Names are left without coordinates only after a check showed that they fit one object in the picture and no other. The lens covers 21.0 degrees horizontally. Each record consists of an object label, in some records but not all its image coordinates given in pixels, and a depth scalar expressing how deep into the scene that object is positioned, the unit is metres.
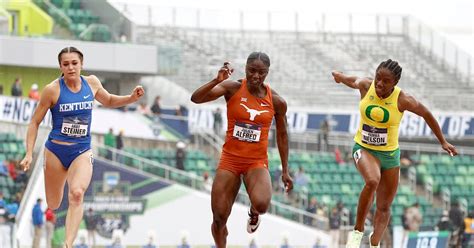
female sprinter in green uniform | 15.56
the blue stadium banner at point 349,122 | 38.03
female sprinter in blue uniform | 14.67
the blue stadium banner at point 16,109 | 33.38
